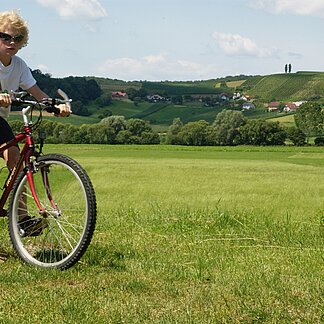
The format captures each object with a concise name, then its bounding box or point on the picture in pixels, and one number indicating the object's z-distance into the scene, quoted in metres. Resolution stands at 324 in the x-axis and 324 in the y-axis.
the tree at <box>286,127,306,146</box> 107.00
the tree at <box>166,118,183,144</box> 107.14
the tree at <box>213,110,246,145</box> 106.25
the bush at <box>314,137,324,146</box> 107.50
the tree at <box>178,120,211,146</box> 105.81
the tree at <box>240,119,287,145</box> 101.44
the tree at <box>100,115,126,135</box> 104.19
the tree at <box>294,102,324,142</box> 124.62
